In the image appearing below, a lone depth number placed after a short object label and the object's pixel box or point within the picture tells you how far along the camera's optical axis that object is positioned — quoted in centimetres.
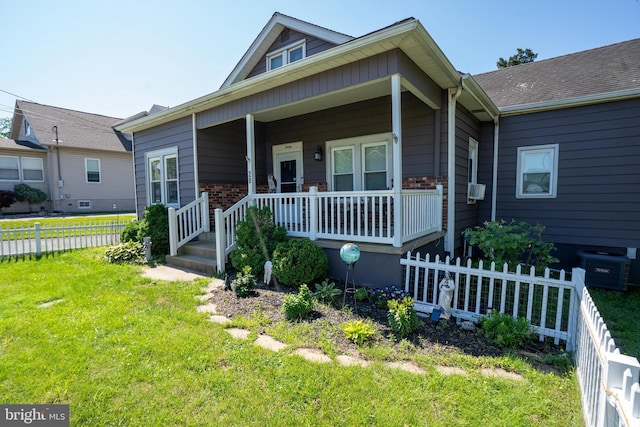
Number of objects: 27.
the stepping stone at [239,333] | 331
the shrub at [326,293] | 425
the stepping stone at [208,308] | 402
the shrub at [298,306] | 371
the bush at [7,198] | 1437
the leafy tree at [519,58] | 2312
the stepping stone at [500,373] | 263
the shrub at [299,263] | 465
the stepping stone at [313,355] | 282
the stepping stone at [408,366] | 268
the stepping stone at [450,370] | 266
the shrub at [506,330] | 319
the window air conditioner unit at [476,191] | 700
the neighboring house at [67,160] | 1562
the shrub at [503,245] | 462
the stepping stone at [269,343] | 307
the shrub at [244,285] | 451
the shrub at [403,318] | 332
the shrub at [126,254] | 670
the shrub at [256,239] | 524
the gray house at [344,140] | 452
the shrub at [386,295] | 407
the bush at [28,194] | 1490
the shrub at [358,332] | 316
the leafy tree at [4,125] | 3650
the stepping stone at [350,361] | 277
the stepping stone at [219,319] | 367
